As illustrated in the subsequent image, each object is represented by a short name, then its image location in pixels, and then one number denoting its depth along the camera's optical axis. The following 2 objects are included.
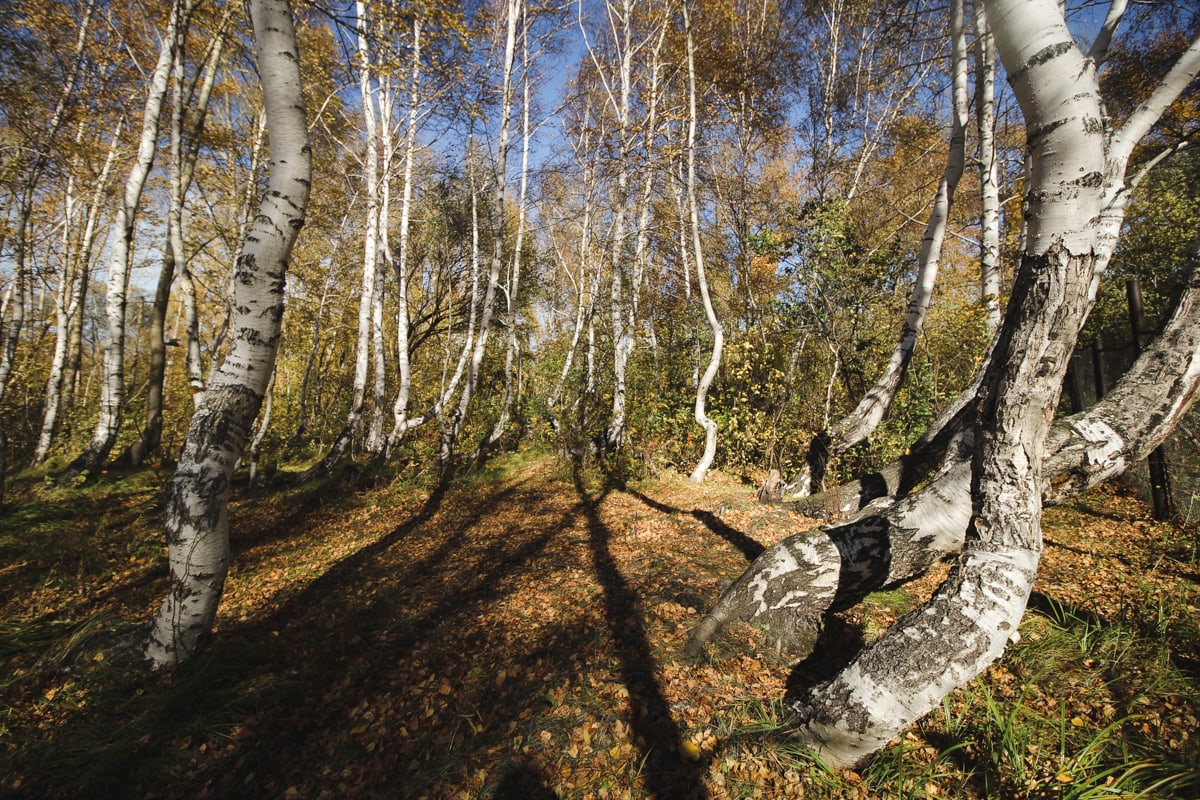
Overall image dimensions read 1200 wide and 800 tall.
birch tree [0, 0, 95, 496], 7.69
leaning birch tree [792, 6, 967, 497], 5.61
